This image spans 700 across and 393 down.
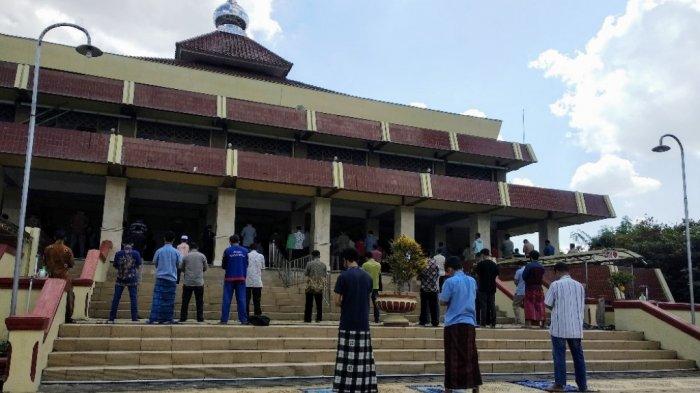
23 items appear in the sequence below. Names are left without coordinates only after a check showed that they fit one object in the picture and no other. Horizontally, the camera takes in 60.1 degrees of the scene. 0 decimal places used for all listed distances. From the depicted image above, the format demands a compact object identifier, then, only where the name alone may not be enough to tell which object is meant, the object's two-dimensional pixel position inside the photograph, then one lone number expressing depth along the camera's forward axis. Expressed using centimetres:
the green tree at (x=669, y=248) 3138
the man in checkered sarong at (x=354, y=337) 649
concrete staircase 805
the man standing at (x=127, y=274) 1079
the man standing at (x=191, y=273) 1091
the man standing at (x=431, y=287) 1254
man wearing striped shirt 788
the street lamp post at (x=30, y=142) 845
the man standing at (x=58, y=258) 1056
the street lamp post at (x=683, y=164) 1425
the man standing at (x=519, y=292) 1345
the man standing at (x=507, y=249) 2378
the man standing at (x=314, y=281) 1214
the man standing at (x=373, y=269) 1219
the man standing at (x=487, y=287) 1248
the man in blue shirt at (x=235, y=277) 1089
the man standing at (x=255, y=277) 1161
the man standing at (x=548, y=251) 2234
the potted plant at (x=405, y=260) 1288
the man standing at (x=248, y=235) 2000
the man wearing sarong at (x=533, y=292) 1261
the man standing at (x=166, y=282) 1045
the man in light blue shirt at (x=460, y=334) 710
